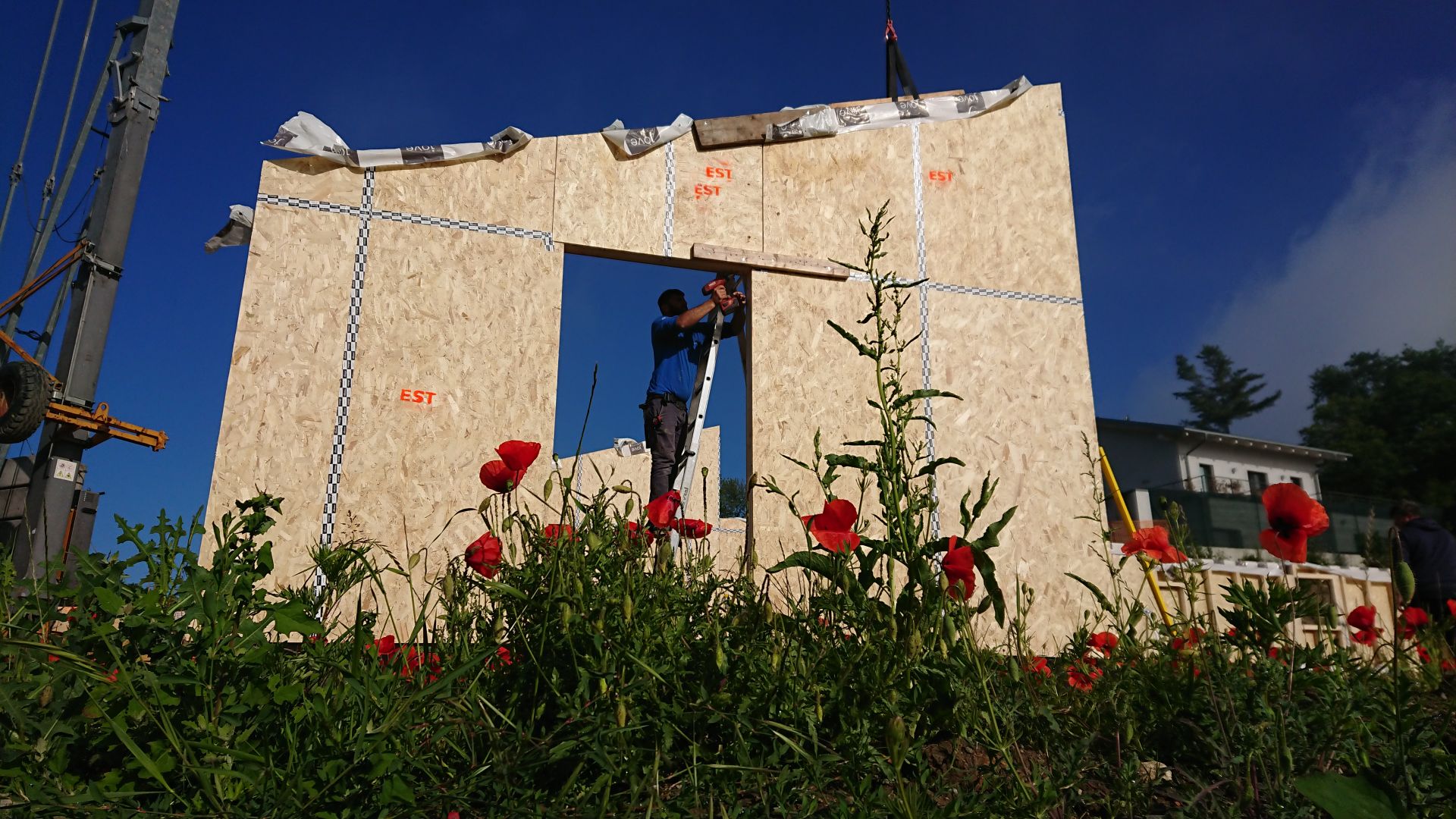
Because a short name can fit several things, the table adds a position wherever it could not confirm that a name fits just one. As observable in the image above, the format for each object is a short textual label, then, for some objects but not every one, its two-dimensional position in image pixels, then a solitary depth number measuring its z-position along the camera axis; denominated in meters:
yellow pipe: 2.11
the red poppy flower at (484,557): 1.72
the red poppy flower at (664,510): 1.90
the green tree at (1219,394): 49.50
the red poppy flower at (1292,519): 1.49
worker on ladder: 5.73
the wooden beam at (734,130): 6.64
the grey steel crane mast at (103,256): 7.34
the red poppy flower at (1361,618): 2.40
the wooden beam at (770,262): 6.36
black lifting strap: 9.01
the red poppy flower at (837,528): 1.39
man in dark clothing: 5.29
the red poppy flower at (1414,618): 2.36
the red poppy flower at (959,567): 1.44
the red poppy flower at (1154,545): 2.01
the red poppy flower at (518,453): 1.72
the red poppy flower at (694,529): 2.12
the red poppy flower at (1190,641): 1.68
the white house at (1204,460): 28.42
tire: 6.50
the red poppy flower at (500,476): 1.80
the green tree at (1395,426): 35.00
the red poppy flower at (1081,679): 1.91
